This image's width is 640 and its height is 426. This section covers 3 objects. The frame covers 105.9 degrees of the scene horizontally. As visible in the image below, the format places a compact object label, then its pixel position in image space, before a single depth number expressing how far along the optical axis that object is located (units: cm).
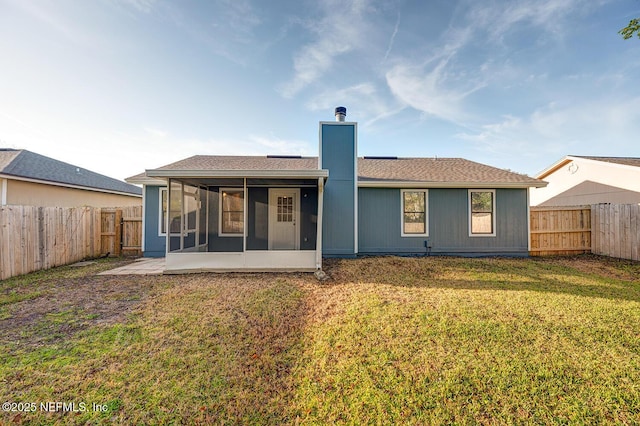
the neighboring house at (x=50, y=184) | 977
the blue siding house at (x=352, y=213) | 842
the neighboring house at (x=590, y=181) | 1019
